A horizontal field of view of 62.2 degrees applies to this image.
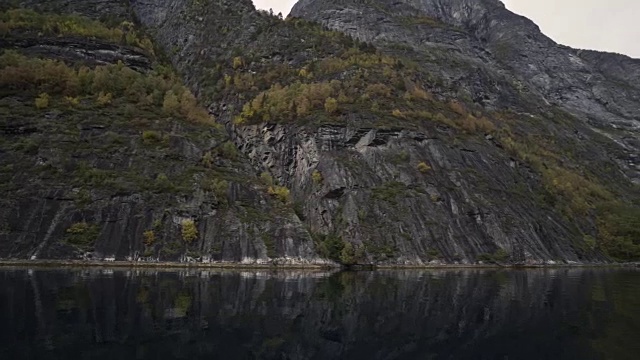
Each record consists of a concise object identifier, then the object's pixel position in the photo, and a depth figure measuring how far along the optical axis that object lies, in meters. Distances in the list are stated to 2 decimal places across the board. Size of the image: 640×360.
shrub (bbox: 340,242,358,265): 80.62
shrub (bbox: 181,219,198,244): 72.81
